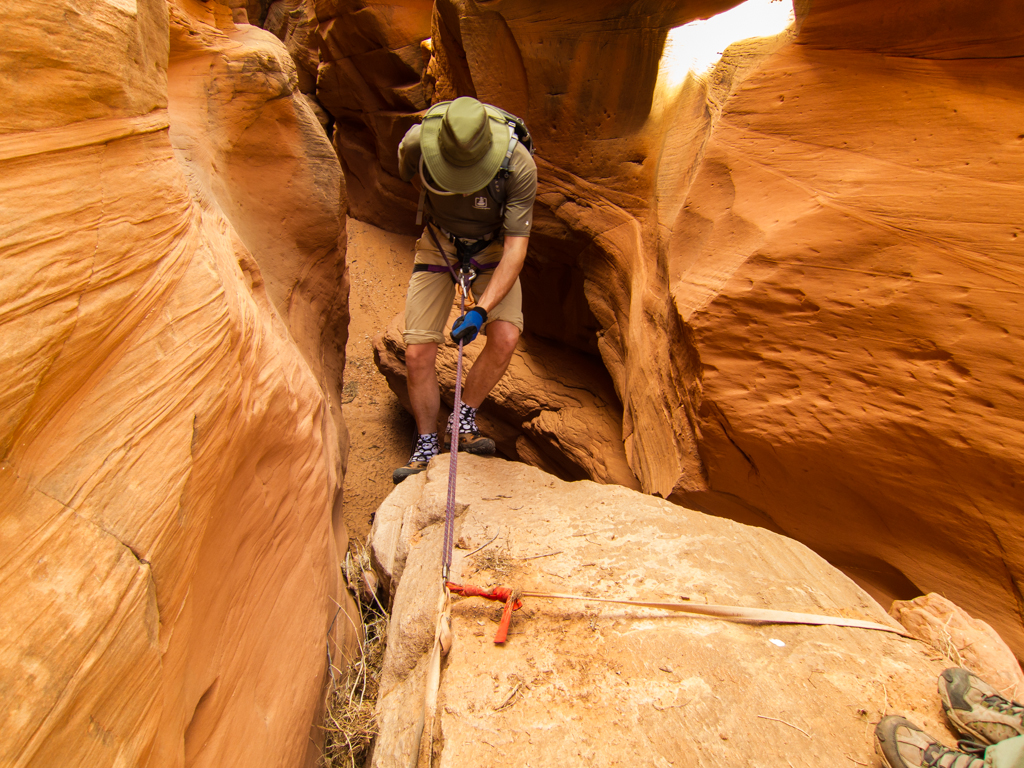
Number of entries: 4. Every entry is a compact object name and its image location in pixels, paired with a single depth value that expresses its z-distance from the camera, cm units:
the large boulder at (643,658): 128
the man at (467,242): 270
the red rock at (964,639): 144
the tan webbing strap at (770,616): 157
